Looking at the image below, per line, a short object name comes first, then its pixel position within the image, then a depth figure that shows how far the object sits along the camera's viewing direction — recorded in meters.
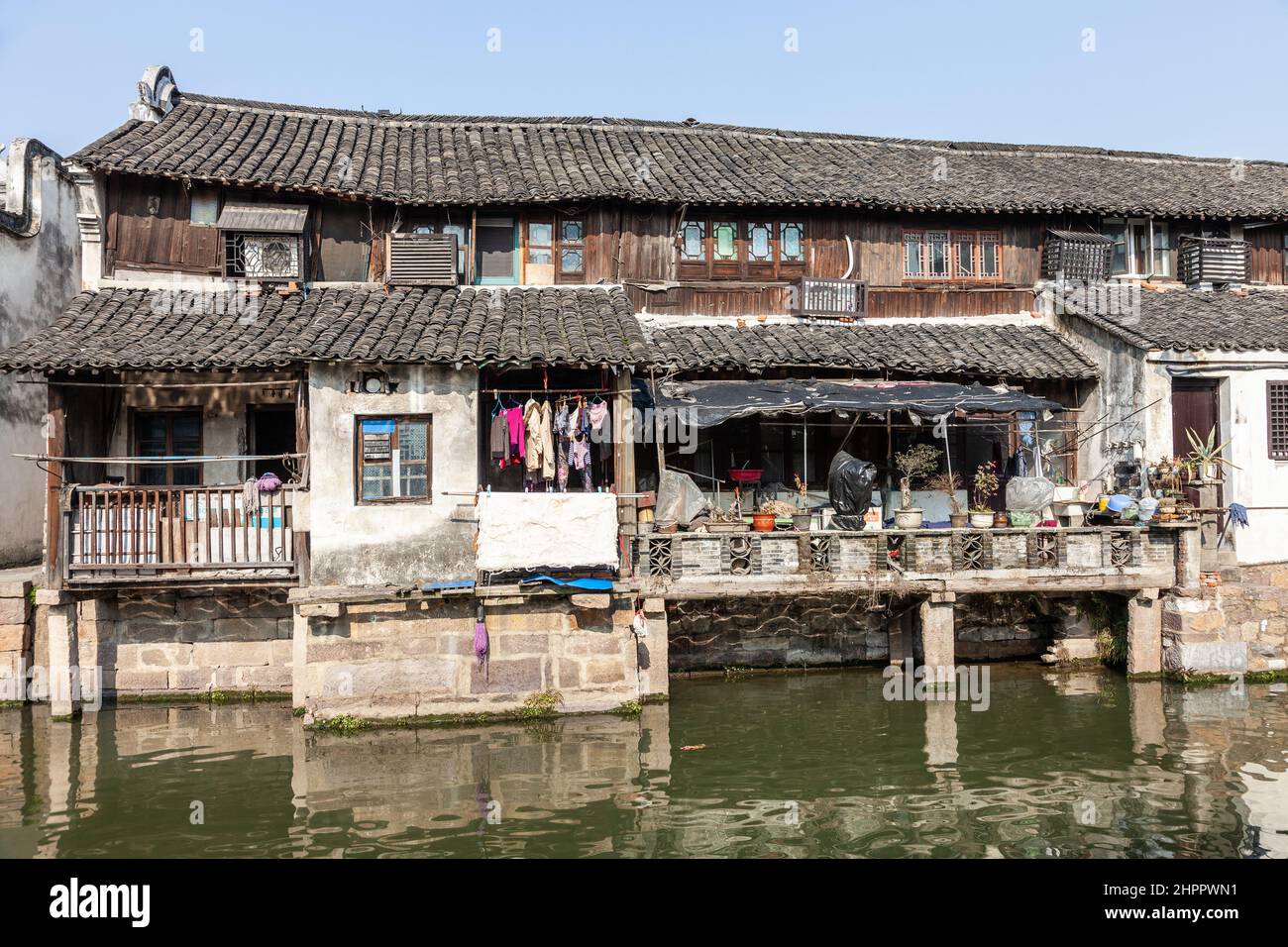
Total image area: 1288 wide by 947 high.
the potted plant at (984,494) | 15.59
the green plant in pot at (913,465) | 16.17
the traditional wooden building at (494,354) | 13.91
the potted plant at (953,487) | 15.62
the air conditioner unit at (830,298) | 18.38
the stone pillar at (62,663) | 14.29
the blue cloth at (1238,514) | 16.34
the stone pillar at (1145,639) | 16.05
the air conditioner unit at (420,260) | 16.84
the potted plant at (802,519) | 15.56
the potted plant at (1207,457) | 16.66
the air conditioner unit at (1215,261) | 19.38
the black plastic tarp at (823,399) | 15.01
